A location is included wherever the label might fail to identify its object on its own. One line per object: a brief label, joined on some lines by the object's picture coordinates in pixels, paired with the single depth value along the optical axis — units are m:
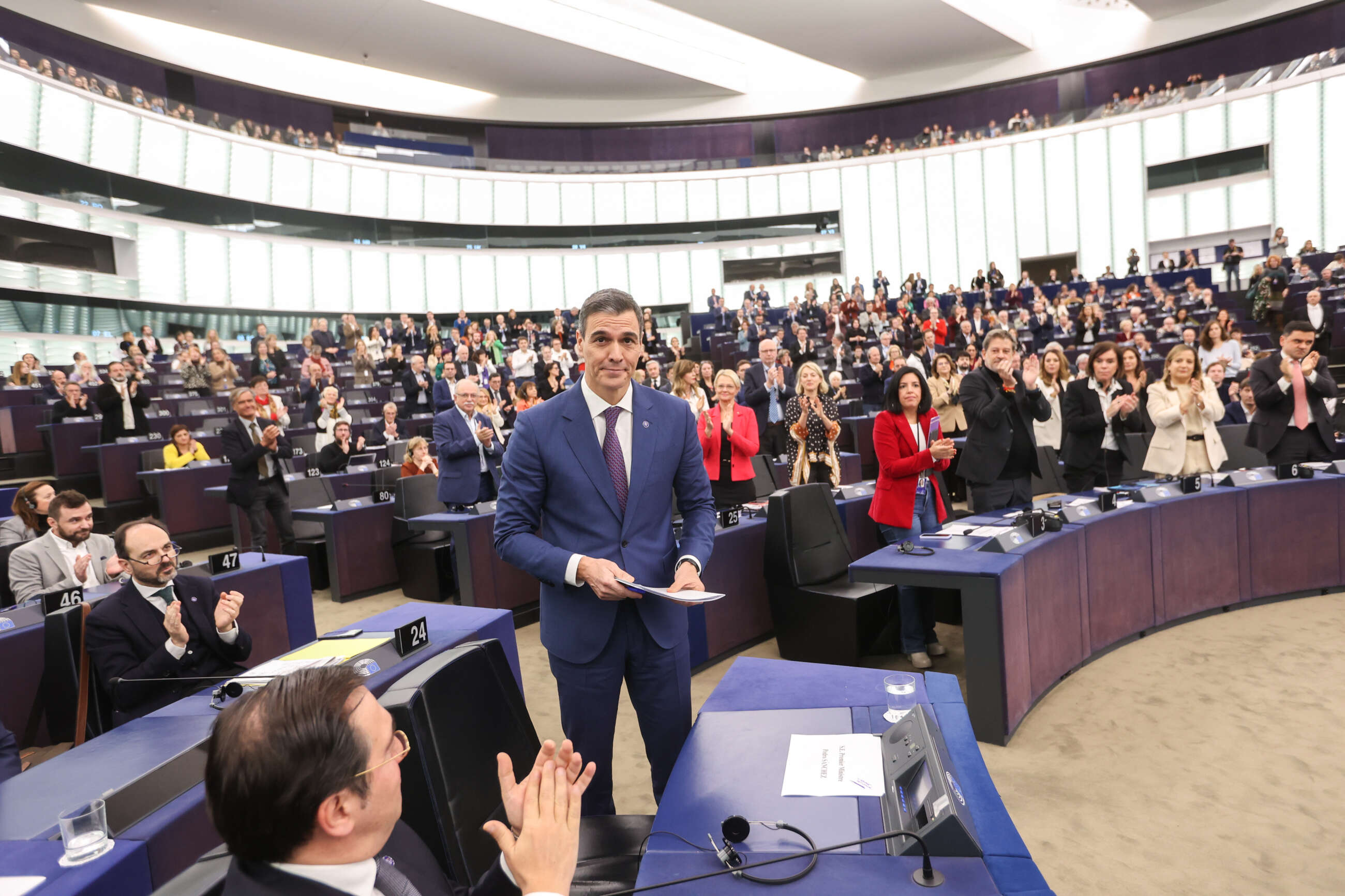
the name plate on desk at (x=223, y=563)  3.55
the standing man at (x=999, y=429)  3.64
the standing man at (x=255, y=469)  5.56
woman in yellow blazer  6.85
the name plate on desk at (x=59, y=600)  3.10
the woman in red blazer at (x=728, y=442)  4.64
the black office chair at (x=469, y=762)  1.38
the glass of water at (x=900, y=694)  1.58
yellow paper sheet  2.15
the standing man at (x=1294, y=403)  4.55
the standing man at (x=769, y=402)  7.32
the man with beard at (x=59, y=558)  3.46
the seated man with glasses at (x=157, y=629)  2.39
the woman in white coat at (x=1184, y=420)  4.49
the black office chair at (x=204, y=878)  0.98
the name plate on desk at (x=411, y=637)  2.21
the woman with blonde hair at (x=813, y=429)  4.86
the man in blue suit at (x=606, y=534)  1.84
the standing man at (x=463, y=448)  5.12
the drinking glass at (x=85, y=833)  1.30
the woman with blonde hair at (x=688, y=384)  5.02
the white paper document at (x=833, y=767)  1.35
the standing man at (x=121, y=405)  7.55
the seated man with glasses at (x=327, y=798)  0.87
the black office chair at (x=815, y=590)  3.62
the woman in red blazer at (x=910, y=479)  3.62
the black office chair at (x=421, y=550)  5.31
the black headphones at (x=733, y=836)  1.18
